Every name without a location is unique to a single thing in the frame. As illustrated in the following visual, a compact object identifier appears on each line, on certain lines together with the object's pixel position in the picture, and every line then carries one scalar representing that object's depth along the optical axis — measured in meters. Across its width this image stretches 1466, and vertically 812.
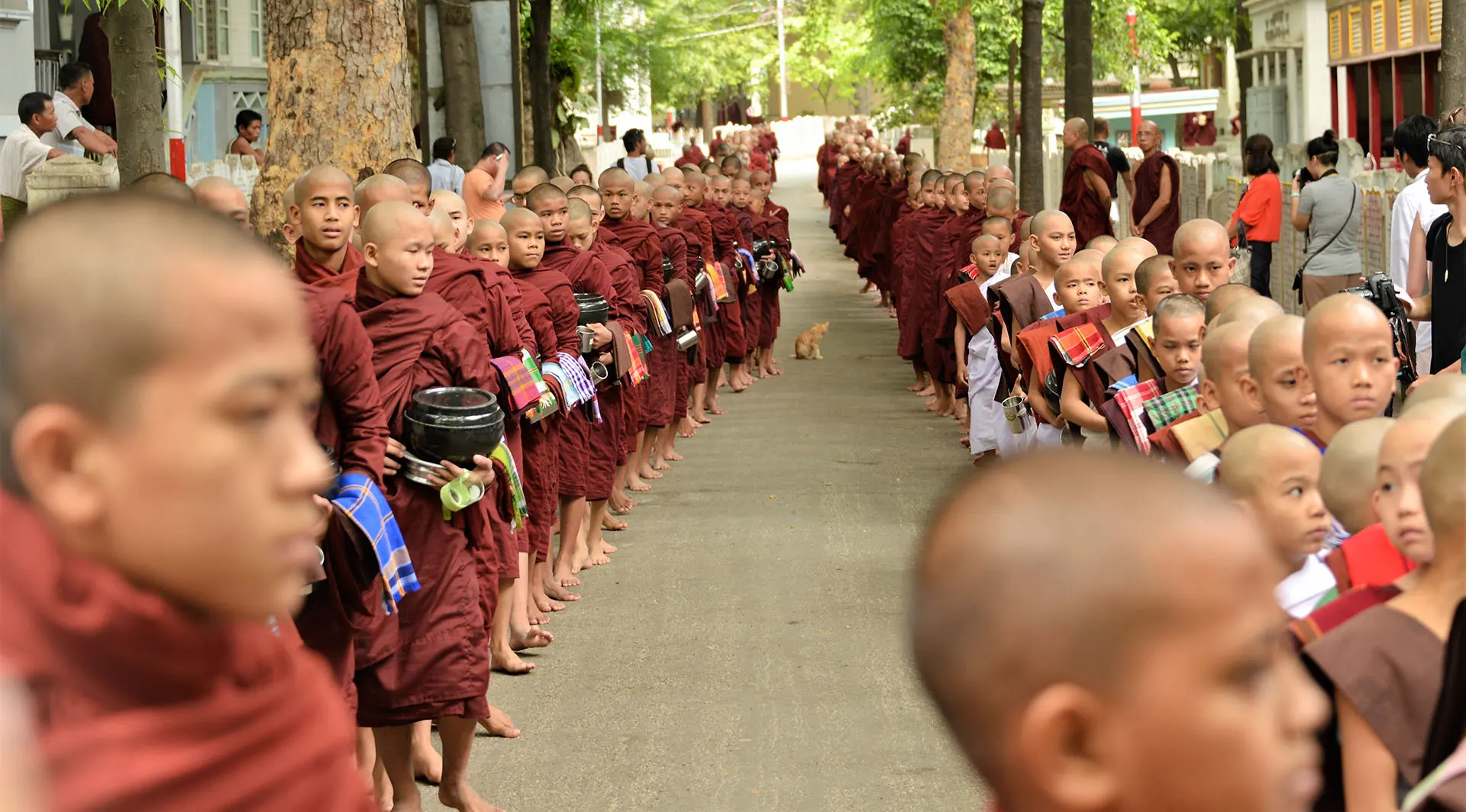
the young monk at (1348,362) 4.28
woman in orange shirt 15.90
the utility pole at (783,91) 82.38
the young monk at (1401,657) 2.70
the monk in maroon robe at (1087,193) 16.19
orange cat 18.92
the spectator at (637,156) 22.75
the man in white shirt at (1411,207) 8.98
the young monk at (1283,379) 4.52
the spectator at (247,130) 17.42
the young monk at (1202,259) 6.75
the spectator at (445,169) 14.51
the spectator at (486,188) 12.20
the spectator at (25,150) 11.78
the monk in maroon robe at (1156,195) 16.39
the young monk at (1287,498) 3.61
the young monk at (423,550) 5.46
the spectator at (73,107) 12.79
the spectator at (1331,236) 13.12
